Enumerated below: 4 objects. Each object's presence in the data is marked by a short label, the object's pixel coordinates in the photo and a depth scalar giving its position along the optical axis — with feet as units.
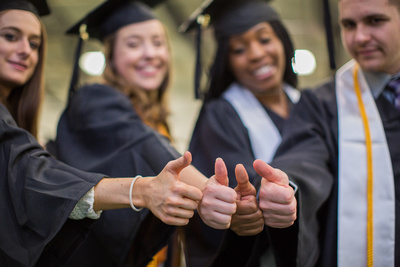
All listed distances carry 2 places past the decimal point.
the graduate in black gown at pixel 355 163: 4.96
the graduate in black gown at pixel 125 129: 5.02
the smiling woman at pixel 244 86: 6.27
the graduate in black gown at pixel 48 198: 4.17
